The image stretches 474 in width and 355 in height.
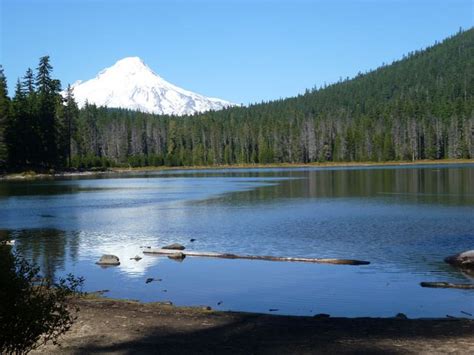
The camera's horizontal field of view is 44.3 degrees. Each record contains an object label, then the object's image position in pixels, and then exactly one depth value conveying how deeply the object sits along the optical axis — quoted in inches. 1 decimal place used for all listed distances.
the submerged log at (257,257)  1134.2
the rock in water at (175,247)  1355.8
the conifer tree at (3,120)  4473.7
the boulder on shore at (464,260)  1070.3
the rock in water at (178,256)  1272.1
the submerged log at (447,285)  922.1
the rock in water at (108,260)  1236.5
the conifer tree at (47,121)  5206.7
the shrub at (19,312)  405.1
